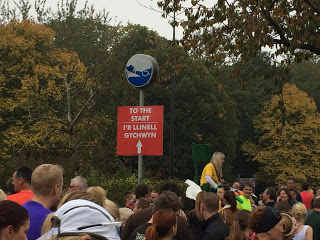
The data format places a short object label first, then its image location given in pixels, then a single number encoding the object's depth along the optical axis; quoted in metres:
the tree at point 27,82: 34.14
